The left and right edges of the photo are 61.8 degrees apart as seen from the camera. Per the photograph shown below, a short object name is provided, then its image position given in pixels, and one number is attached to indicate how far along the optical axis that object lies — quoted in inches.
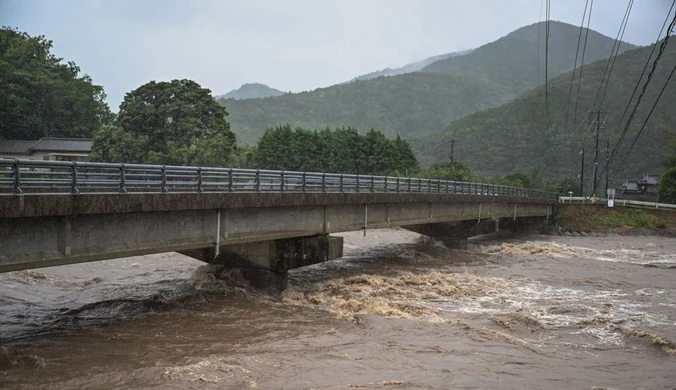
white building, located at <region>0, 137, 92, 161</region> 2214.6
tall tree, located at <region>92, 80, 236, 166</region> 2204.7
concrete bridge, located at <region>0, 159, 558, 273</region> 472.4
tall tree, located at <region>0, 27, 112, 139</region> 2324.1
